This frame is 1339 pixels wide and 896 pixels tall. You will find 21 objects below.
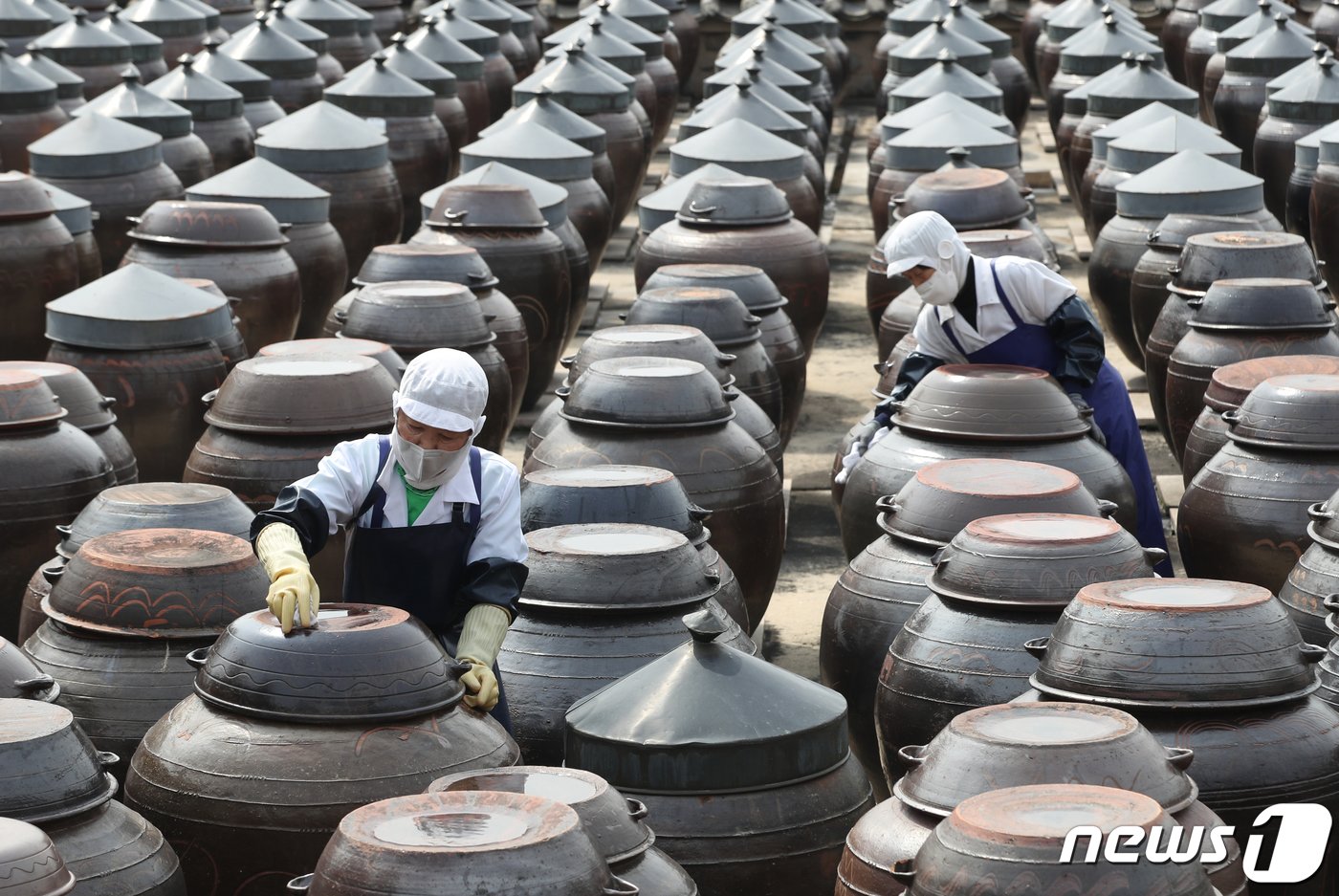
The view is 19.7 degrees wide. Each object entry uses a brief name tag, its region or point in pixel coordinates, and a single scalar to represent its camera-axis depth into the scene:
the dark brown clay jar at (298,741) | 7.19
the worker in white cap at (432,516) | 7.83
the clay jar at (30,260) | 16.55
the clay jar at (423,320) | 14.39
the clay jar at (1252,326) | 13.94
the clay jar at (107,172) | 19.05
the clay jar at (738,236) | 17.36
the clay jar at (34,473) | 11.52
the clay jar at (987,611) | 8.91
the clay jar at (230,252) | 16.22
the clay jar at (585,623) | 8.92
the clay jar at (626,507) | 10.20
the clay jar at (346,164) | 20.05
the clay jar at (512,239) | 17.49
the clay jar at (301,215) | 17.96
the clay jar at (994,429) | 11.17
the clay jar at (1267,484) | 11.11
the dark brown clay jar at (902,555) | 9.94
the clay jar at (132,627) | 8.66
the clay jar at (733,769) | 7.64
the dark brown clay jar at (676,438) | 11.74
